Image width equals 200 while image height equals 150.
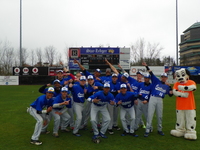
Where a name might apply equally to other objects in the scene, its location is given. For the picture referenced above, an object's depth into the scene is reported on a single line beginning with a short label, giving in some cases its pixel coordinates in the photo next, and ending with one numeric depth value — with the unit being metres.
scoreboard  24.14
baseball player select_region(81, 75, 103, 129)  7.02
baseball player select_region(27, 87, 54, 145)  5.79
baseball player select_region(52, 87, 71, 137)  6.31
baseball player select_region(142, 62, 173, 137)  6.52
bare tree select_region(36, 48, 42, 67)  60.69
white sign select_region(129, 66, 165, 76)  31.80
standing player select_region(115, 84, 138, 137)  6.50
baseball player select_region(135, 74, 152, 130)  6.91
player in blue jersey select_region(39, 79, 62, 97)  6.84
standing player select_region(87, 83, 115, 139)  6.16
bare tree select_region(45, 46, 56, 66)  60.09
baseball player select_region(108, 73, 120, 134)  7.39
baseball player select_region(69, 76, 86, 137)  6.69
